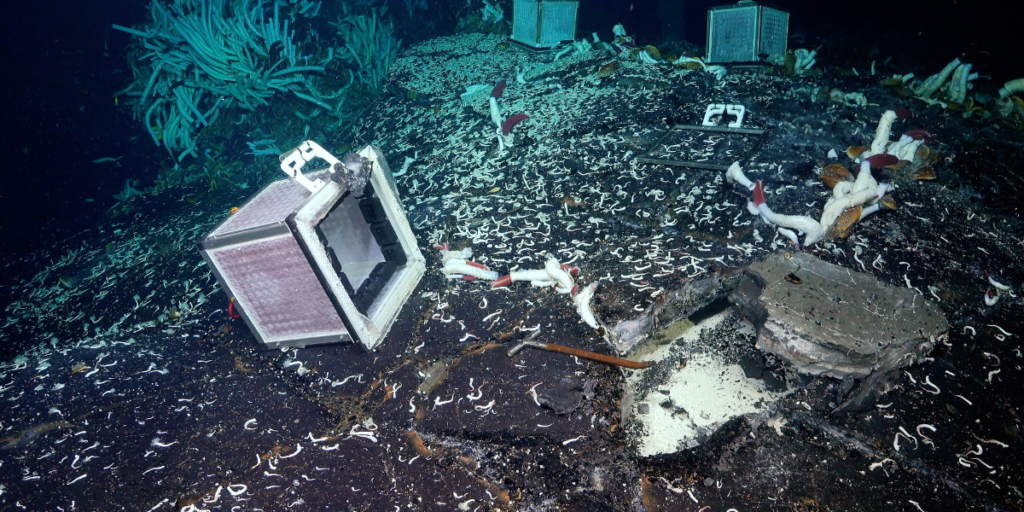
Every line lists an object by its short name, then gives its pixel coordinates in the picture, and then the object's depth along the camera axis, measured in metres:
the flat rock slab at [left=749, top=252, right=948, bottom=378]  1.96
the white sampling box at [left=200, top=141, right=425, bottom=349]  2.22
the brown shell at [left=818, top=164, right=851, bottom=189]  3.24
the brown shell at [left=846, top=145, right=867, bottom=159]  3.61
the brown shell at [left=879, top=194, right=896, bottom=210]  3.00
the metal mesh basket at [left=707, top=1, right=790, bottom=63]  5.44
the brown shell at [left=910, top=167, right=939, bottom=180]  3.27
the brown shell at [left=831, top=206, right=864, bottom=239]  2.85
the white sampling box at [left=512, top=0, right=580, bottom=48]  7.29
